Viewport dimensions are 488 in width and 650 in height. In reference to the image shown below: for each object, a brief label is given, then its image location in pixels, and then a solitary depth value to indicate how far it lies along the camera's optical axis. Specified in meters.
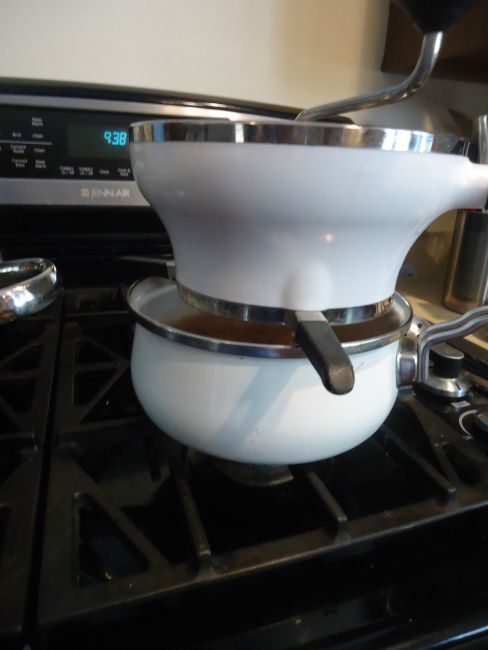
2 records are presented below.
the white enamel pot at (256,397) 0.28
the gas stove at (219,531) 0.24
